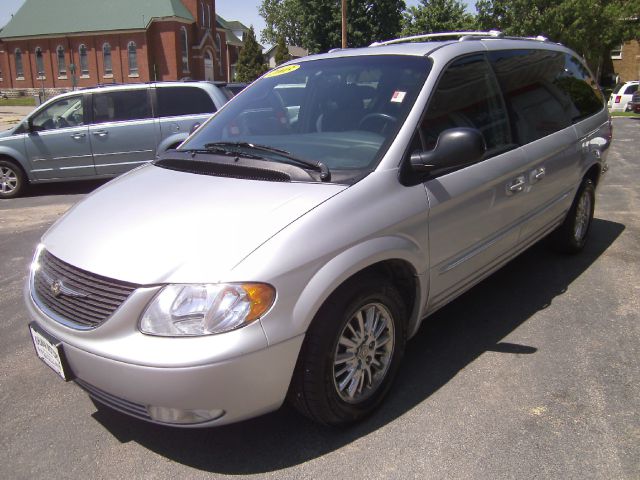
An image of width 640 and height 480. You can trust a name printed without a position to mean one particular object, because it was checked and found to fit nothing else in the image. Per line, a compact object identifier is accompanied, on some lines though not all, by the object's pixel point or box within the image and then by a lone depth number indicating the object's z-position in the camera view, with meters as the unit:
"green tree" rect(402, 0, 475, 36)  35.88
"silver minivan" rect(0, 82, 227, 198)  9.12
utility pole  22.53
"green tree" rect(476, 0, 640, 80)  29.16
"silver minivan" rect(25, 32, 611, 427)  2.28
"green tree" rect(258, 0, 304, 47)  80.19
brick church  52.03
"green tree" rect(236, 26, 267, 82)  56.00
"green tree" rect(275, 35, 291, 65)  56.28
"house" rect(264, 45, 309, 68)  69.25
